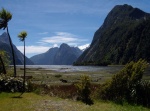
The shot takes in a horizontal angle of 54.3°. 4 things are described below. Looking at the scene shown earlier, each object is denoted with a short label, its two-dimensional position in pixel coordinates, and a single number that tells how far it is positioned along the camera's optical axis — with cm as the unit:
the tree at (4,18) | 2977
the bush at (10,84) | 2132
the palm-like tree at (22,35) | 2891
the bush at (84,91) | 1901
